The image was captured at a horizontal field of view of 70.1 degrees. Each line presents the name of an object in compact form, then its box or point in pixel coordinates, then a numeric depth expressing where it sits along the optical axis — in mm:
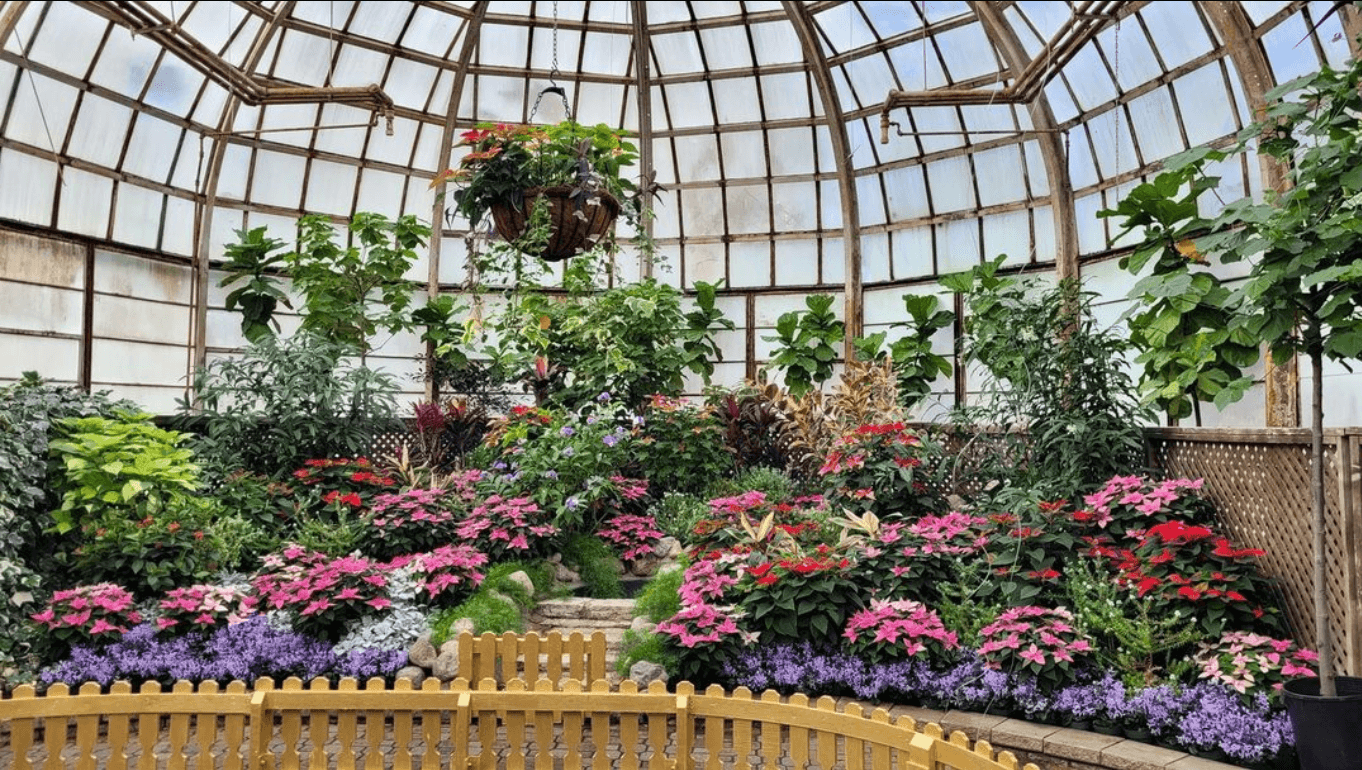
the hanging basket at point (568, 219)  5812
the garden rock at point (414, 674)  4655
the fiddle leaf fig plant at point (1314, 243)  3221
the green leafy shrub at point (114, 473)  5285
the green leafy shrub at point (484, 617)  4938
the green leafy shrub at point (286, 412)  7133
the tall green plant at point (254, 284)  9133
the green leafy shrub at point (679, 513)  6711
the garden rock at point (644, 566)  6324
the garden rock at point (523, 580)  5457
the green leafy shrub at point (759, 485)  7262
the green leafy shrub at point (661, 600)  5157
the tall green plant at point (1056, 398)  5426
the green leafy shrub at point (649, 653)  4594
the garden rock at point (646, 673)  4527
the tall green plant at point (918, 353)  9891
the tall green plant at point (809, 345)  10375
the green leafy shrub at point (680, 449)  7492
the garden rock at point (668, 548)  6441
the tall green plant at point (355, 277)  8992
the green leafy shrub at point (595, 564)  5953
